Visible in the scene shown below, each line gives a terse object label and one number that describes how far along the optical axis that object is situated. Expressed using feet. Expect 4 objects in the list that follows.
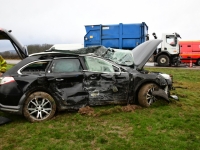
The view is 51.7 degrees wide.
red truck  63.46
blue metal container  51.80
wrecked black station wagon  13.80
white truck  56.26
